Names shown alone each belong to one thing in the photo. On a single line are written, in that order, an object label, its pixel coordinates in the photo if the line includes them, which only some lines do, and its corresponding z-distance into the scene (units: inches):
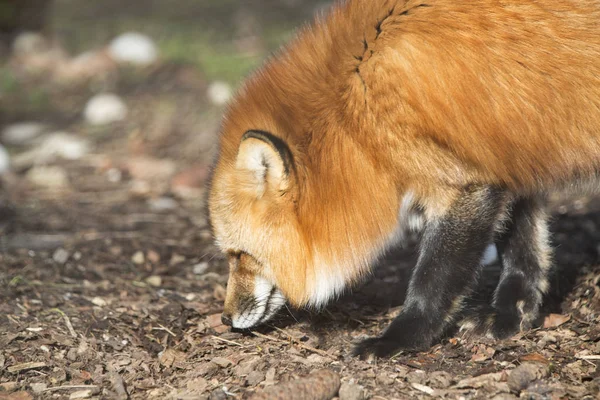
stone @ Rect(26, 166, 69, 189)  583.8
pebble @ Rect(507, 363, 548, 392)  281.1
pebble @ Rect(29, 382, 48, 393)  295.9
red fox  294.0
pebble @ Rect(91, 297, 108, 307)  381.4
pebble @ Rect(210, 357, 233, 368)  312.5
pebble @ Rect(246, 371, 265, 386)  296.0
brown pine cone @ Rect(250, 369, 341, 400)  269.7
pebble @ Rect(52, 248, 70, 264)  437.1
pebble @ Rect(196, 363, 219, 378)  306.2
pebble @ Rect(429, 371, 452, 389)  288.7
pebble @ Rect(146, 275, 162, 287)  413.1
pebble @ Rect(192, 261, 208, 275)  433.1
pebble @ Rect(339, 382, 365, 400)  274.4
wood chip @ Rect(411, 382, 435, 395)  283.2
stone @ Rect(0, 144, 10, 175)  594.5
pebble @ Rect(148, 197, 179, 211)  543.8
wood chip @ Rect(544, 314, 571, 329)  346.0
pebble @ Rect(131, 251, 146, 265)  446.0
